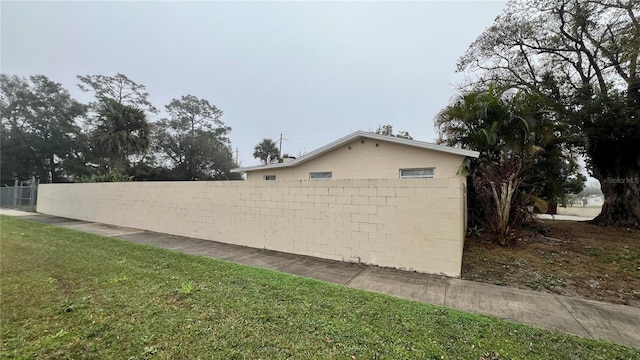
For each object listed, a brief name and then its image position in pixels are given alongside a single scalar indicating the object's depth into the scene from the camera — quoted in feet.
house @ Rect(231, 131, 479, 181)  28.81
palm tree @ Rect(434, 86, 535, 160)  26.14
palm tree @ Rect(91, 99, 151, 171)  63.50
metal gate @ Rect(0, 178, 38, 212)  56.24
